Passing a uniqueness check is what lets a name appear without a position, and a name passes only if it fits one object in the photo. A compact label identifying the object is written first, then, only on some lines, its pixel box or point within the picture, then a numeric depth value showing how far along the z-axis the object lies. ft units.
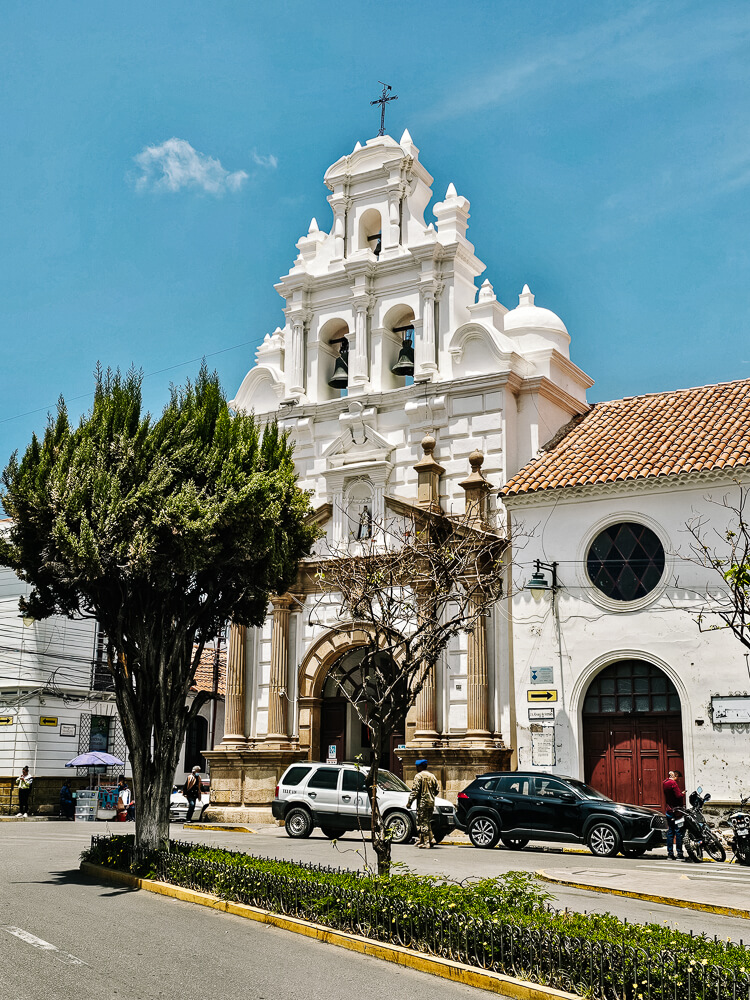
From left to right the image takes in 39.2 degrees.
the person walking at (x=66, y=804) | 108.68
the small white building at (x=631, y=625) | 70.69
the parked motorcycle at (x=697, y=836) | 61.67
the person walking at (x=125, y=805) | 106.22
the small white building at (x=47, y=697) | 111.75
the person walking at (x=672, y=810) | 62.75
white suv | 69.15
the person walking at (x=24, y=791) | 108.06
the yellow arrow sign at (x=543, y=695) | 75.97
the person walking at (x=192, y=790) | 94.22
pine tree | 46.11
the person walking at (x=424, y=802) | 65.92
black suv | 63.21
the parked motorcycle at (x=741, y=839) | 60.75
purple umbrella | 109.50
